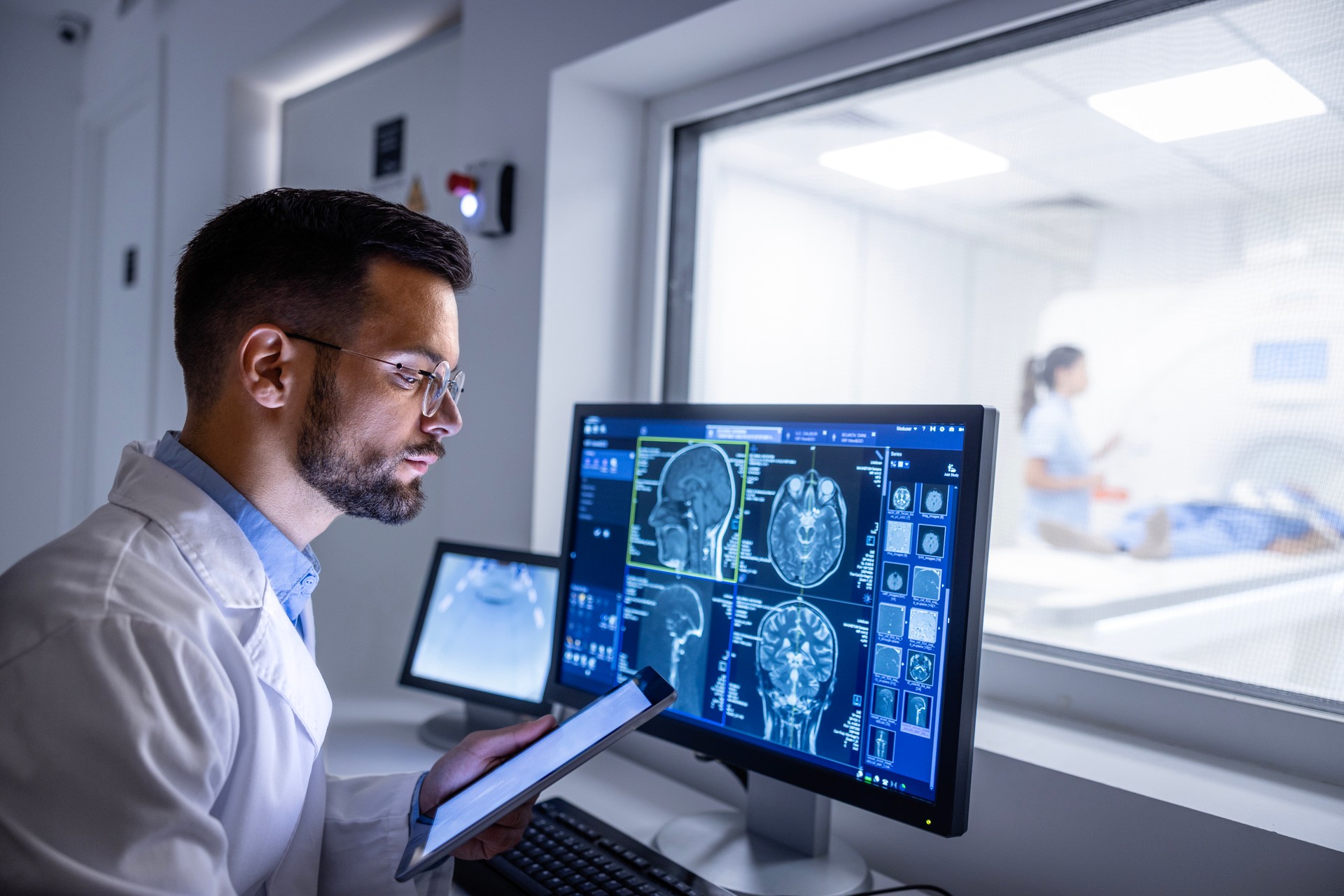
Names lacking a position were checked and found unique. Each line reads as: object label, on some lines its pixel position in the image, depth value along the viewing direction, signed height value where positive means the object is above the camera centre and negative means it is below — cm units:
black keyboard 92 -49
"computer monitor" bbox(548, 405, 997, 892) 85 -18
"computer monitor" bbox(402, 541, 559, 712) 143 -37
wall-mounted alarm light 165 +38
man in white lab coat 65 -18
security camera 349 +136
